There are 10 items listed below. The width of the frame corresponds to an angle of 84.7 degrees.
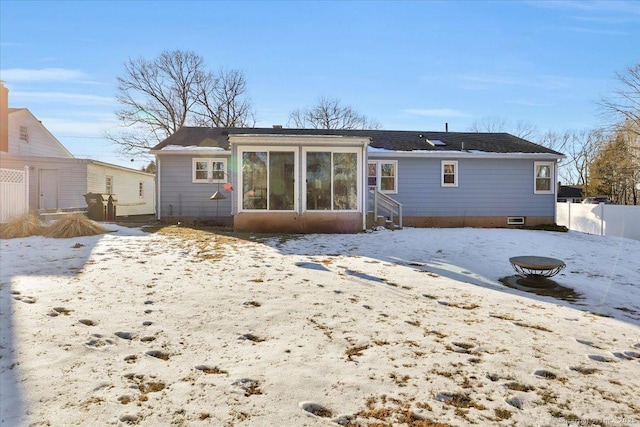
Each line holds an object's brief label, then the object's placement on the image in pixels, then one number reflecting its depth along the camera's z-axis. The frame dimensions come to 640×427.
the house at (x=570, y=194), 39.93
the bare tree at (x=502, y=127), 40.00
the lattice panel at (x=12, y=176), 10.45
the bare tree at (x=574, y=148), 43.25
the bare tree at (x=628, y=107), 22.92
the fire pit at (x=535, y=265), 5.99
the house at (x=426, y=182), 14.54
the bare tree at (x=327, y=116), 35.47
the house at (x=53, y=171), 16.64
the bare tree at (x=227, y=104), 30.14
